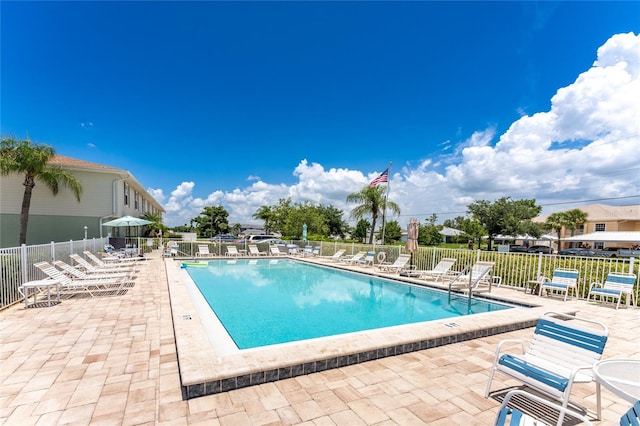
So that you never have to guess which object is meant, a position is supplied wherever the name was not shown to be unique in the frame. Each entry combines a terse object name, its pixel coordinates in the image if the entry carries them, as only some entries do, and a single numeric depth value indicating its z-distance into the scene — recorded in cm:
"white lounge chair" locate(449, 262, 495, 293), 855
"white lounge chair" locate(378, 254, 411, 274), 1248
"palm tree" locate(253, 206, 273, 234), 5125
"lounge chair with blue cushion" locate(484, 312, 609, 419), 254
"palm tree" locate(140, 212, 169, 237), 2745
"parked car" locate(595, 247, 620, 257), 2727
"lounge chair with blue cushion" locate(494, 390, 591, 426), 191
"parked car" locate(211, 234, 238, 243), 3375
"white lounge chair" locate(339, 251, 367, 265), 1592
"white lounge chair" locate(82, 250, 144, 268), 1047
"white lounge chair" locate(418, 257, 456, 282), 1057
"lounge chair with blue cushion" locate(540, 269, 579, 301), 807
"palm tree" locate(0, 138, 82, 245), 1433
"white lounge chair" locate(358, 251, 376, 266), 1517
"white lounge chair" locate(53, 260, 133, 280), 768
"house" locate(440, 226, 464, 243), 4734
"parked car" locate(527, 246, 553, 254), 3166
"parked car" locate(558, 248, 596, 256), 2879
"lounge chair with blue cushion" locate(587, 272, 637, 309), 721
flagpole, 1923
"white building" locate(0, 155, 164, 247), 1600
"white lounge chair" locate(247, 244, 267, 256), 2017
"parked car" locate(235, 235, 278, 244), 2949
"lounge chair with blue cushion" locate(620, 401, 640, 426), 142
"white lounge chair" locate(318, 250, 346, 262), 1778
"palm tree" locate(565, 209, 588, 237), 3825
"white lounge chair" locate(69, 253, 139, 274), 901
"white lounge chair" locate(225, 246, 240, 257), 1955
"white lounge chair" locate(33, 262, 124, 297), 680
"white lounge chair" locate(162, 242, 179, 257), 1695
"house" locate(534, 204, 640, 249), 3597
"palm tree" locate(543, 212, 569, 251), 3797
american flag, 1891
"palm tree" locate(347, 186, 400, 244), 2648
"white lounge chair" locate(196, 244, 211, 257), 1831
